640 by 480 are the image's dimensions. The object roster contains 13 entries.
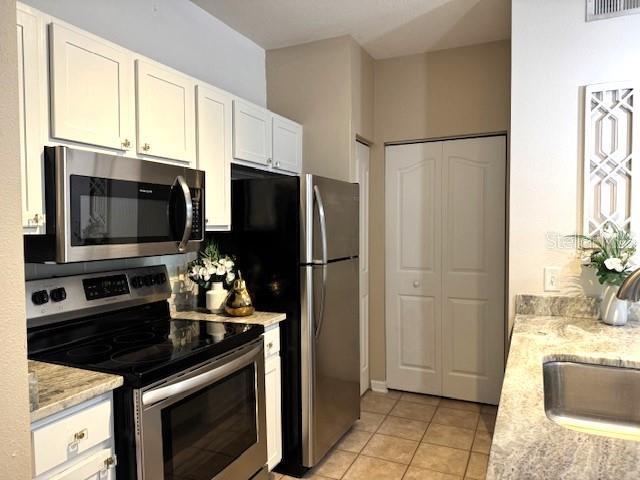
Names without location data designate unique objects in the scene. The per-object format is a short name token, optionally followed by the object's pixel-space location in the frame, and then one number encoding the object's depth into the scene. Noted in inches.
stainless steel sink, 66.4
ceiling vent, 90.6
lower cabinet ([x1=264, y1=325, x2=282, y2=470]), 93.7
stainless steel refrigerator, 98.5
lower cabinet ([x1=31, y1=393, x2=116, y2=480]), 51.1
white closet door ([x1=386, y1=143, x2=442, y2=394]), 143.4
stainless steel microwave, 62.7
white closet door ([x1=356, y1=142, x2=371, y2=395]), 143.9
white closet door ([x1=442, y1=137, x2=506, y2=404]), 135.6
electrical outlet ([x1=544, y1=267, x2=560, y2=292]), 97.4
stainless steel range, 62.1
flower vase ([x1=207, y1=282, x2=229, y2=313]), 99.3
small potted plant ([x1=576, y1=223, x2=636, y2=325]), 87.4
